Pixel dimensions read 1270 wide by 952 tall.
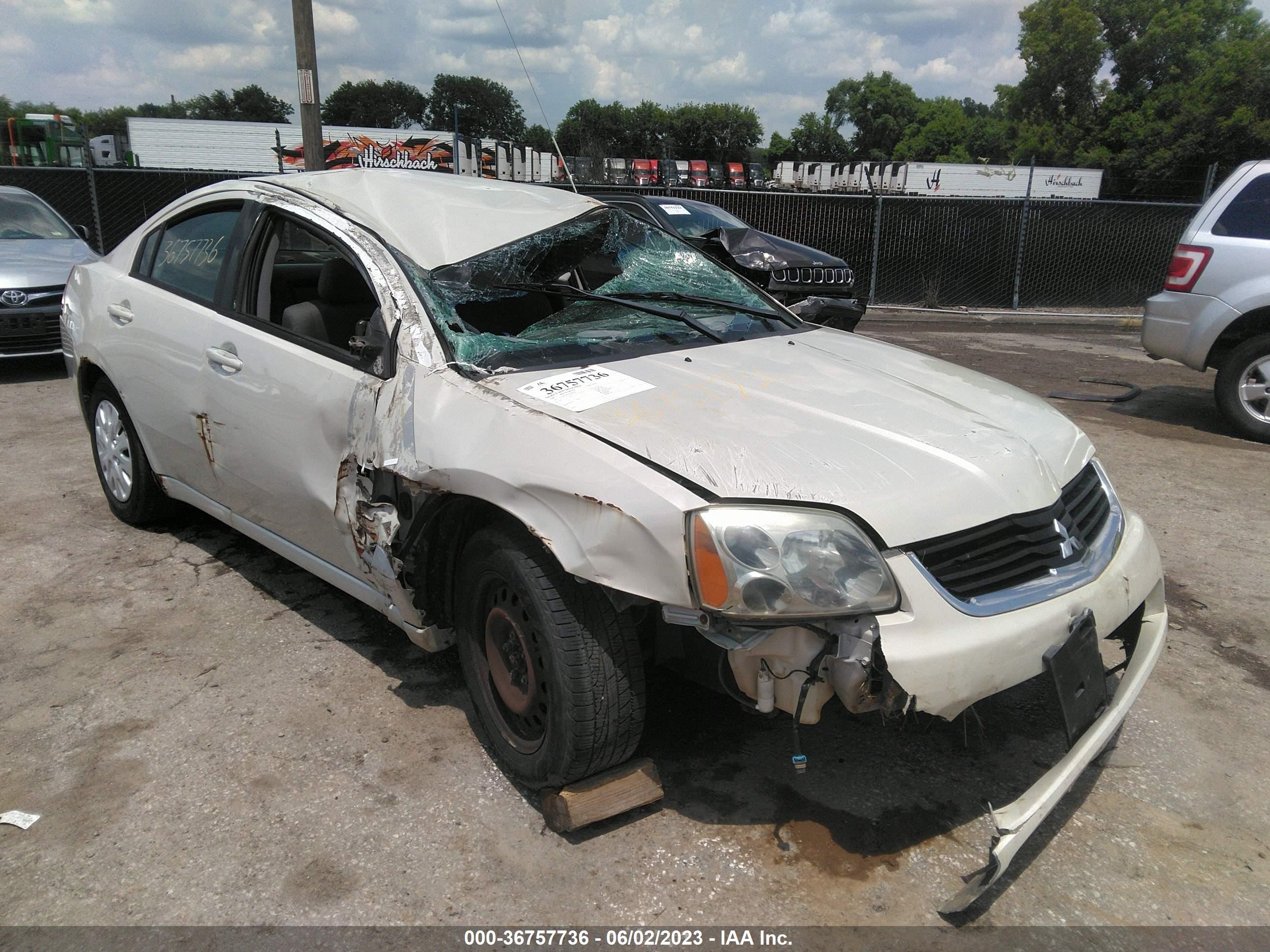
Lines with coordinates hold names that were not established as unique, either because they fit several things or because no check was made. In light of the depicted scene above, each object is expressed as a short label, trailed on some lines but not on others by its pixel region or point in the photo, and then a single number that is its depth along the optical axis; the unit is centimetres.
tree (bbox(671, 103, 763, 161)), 11288
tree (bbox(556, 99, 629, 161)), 9244
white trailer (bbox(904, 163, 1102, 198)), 3825
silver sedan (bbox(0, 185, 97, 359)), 778
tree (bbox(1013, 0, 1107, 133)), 5838
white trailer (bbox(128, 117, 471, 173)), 3678
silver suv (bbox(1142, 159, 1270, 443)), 659
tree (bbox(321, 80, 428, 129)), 10538
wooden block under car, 238
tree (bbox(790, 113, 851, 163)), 11194
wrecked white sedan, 209
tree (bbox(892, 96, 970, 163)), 9331
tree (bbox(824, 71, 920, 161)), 10869
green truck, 3178
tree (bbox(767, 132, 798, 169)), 11369
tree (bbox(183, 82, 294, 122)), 10788
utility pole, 938
